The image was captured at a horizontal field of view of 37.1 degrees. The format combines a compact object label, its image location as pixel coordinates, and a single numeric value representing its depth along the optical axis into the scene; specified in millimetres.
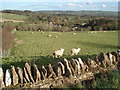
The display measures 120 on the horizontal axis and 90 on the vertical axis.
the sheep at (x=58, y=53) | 14516
